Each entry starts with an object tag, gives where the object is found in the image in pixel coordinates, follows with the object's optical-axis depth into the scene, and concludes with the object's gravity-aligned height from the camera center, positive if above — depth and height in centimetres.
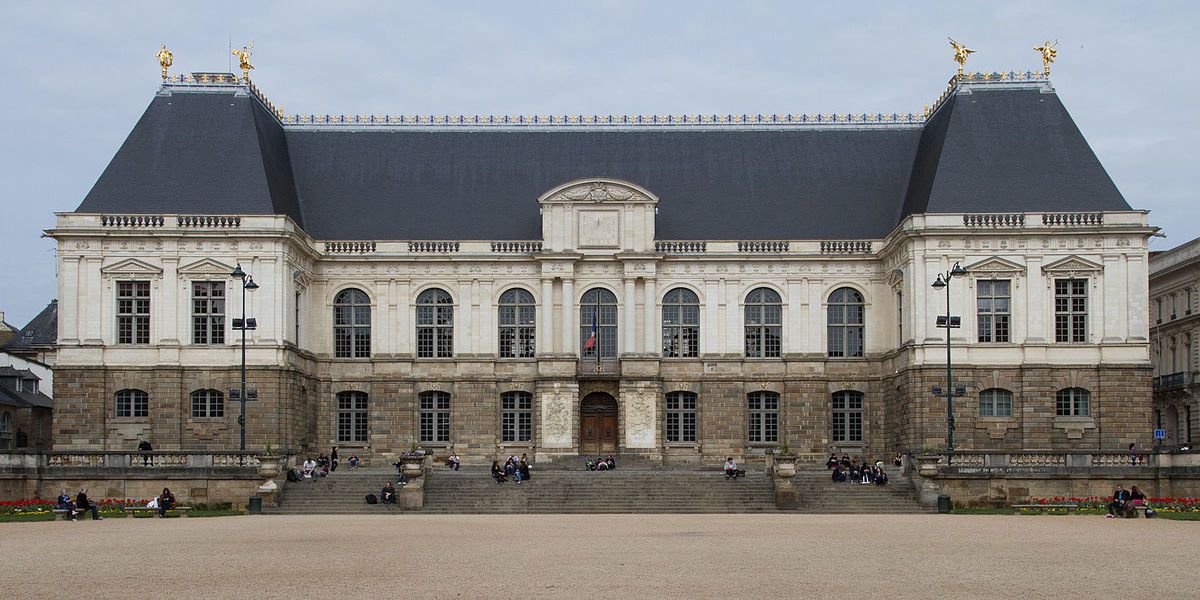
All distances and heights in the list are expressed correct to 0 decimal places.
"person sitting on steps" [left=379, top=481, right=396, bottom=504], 4553 -372
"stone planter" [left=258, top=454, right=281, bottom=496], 4481 -308
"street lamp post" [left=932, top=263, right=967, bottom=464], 4699 +56
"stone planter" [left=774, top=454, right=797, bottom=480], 4506 -285
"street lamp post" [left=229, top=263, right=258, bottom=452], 4791 +156
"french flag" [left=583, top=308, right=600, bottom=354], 5969 +107
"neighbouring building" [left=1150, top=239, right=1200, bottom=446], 6694 +136
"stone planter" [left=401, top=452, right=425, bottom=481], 4484 -281
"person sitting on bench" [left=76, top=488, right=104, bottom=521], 4006 -352
